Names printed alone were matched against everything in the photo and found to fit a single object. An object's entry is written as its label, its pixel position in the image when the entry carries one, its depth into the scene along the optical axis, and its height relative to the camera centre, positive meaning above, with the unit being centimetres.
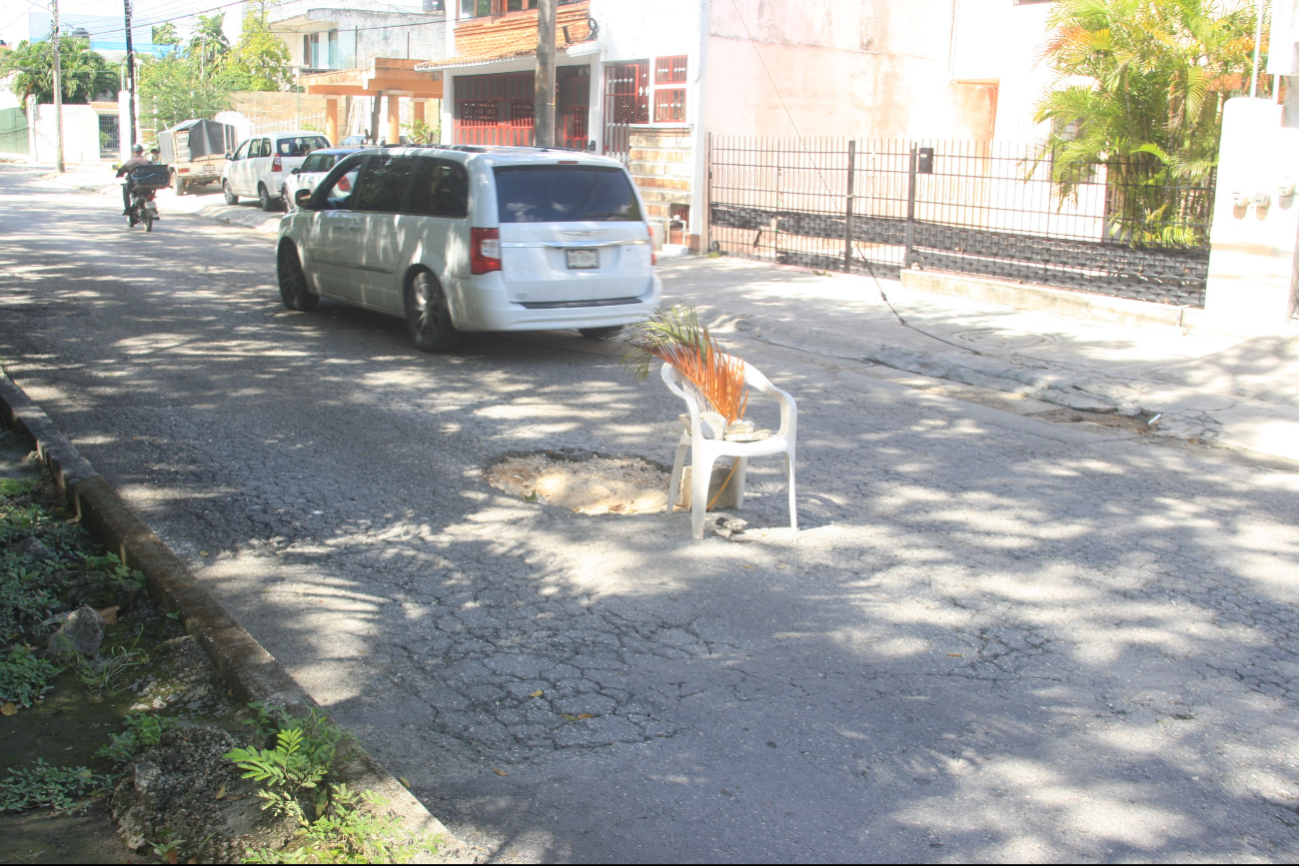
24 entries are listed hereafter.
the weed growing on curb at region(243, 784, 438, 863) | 287 -154
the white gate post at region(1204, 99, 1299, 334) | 1058 +23
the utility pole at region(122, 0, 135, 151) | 3931 +452
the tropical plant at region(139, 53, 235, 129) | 4344 +486
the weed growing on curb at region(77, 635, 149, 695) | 411 -162
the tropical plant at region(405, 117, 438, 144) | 3556 +302
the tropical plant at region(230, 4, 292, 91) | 5219 +765
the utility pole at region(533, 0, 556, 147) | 1614 +222
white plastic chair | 553 -101
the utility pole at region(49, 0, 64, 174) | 4462 +343
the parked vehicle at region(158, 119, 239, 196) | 3206 +230
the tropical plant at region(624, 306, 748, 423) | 584 -63
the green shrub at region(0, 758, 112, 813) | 327 -164
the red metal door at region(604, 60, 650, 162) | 2045 +241
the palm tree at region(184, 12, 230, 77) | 5525 +887
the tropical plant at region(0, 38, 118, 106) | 6006 +783
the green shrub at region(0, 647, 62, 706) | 397 -161
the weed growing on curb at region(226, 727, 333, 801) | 308 -146
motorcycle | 2147 +56
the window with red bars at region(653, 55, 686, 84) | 1930 +279
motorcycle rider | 2169 +97
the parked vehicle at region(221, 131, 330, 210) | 2630 +145
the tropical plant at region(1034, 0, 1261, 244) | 1262 +177
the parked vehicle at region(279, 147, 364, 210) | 2278 +120
